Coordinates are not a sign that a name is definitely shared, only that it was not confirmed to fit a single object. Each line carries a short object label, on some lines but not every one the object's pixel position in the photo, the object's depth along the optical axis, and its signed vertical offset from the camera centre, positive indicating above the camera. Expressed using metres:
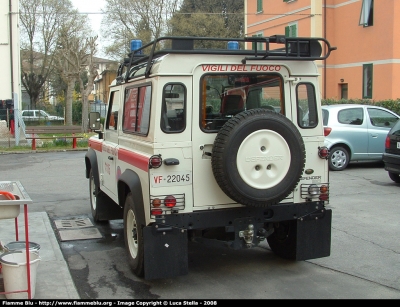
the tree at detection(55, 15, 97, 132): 34.06 +4.52
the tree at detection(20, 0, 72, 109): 46.40 +7.21
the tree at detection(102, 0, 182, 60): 47.50 +8.81
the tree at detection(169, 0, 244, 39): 43.41 +8.19
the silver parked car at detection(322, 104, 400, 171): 13.04 -0.46
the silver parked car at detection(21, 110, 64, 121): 40.05 -0.02
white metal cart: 4.30 -0.76
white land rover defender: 4.85 -0.39
